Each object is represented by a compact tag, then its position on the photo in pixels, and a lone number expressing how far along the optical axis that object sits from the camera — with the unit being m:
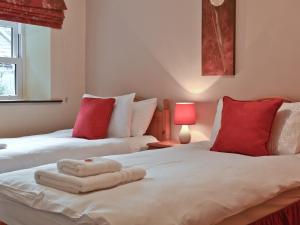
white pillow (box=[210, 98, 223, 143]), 2.88
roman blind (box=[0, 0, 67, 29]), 3.70
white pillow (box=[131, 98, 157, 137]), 3.64
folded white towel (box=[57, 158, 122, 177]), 1.67
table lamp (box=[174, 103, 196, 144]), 3.29
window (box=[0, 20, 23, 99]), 4.09
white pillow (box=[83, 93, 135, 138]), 3.55
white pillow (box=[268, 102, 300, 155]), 2.47
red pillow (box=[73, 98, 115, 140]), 3.46
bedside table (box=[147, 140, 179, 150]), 3.30
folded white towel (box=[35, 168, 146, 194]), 1.58
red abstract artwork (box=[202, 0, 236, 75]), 3.15
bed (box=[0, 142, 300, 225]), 1.38
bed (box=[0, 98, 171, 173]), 2.66
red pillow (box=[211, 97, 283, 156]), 2.49
